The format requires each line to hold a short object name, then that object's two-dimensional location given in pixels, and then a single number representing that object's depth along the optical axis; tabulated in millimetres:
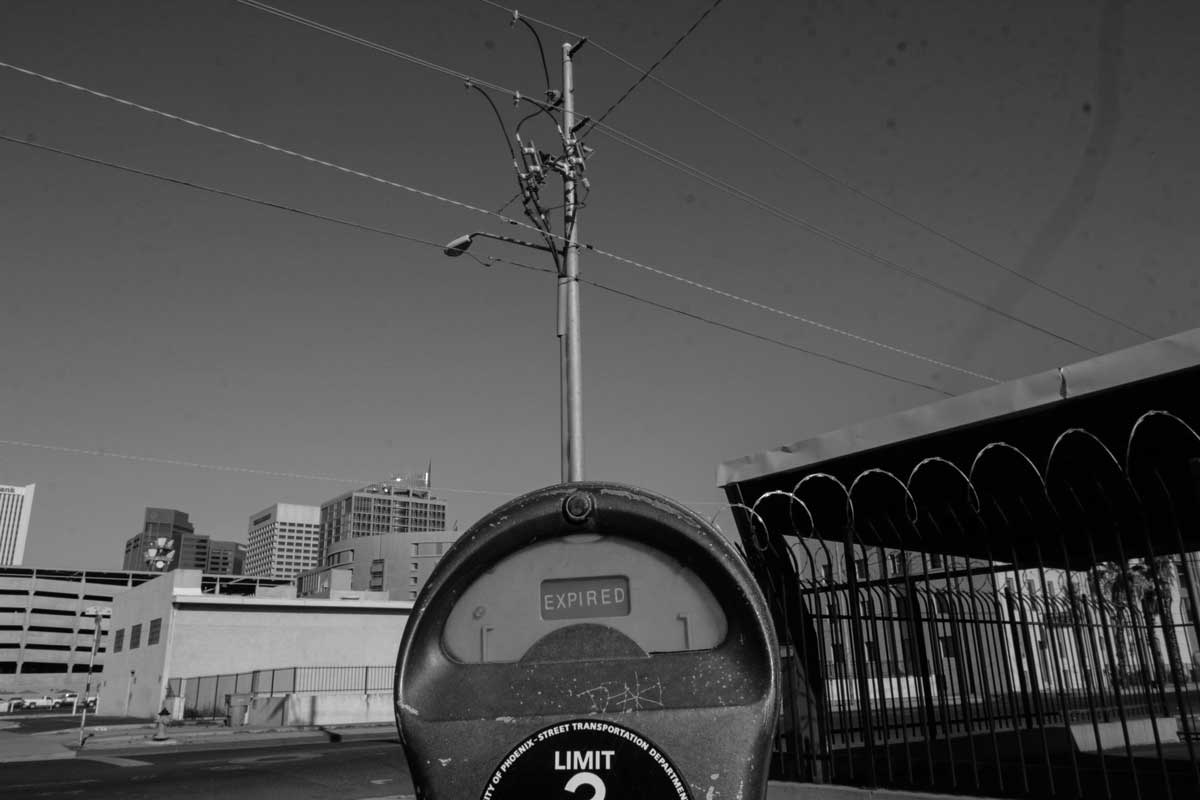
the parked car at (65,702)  60744
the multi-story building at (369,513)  184750
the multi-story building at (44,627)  102500
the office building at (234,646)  33406
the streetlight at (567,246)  10156
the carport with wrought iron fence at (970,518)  5004
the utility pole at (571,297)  10031
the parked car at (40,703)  65688
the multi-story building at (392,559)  106812
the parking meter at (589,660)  1521
